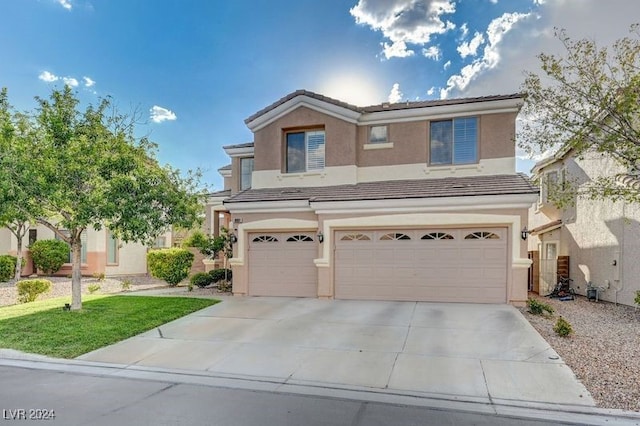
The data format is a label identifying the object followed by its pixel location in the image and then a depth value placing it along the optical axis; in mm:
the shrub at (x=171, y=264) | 17219
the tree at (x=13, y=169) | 9055
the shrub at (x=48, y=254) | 20408
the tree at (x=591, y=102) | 6125
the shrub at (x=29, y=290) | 13727
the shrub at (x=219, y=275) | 16438
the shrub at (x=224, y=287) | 14938
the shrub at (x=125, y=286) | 16720
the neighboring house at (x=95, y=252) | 21020
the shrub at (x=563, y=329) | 7949
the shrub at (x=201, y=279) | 15818
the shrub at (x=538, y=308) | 10000
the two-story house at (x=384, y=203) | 11320
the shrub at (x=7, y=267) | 19219
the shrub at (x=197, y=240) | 16002
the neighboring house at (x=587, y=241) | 11633
